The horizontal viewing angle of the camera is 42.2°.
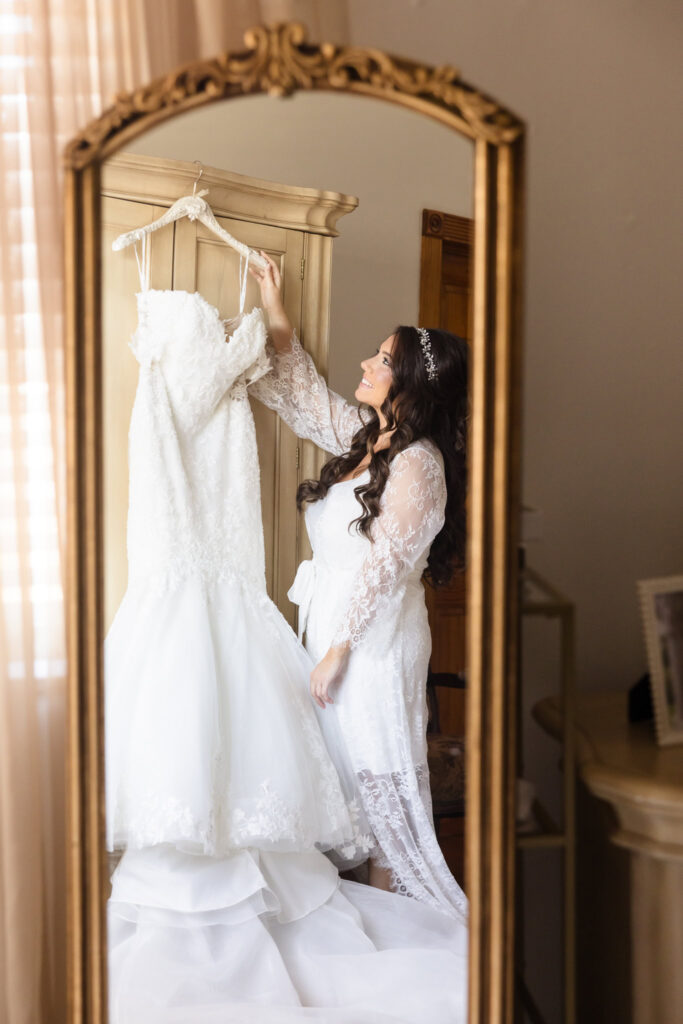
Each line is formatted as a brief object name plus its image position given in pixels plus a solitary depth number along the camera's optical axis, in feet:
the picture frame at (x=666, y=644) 5.28
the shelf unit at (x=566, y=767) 4.63
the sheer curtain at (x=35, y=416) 4.94
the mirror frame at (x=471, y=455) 4.01
